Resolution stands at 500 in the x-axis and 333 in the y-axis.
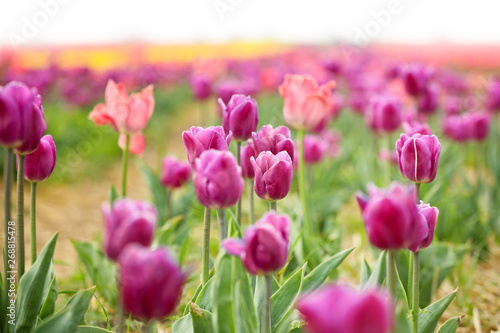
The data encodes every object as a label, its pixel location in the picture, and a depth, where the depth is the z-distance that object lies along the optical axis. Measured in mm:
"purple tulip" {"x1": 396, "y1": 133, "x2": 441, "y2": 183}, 1250
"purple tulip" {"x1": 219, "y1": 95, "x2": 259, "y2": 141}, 1397
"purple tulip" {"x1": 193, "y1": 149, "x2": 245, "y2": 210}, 915
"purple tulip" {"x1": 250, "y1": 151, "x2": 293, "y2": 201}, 1124
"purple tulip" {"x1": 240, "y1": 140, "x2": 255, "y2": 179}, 1412
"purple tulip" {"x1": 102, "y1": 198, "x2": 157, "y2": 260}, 716
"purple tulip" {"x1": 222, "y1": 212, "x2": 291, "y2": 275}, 845
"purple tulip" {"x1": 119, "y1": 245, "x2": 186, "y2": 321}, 654
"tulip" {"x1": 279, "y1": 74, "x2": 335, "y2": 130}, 1845
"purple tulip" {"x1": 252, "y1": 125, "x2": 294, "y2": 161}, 1238
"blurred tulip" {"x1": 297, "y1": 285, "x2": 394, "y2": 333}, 571
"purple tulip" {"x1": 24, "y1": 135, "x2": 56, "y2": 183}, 1231
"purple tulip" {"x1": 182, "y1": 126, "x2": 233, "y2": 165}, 1108
